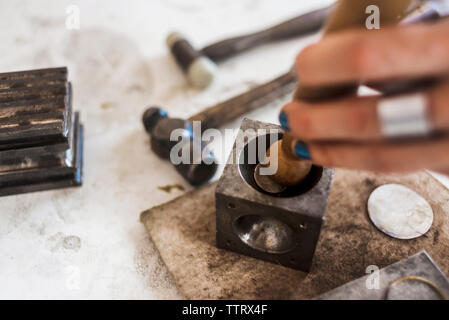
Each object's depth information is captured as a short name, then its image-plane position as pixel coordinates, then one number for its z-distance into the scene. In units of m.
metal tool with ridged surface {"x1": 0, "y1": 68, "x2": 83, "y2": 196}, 0.25
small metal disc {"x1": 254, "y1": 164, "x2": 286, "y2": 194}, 0.24
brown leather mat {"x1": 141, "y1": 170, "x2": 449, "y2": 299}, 0.24
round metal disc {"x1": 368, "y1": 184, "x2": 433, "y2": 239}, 0.25
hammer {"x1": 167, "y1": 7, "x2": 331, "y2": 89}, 0.34
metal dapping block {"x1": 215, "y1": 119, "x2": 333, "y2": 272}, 0.22
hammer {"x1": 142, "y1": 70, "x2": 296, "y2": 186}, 0.28
